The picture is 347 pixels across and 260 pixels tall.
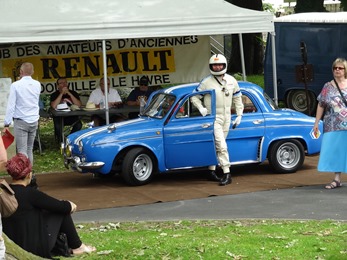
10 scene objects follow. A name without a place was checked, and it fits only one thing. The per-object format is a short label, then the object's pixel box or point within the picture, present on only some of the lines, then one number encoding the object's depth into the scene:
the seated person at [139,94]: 17.80
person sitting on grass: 8.30
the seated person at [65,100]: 17.78
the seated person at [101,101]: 17.56
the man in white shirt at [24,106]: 13.62
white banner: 18.89
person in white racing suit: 13.62
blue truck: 22.88
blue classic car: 13.49
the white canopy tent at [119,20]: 15.20
